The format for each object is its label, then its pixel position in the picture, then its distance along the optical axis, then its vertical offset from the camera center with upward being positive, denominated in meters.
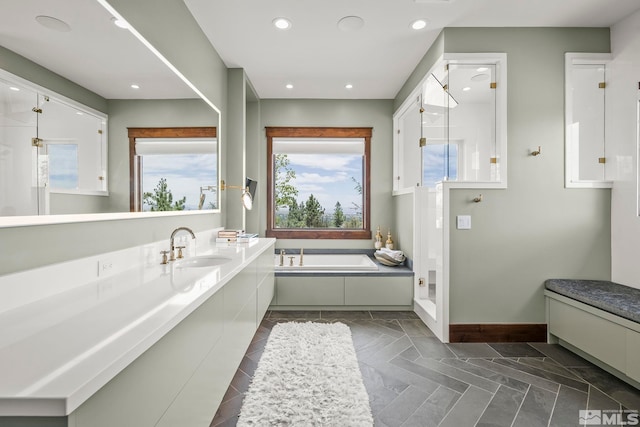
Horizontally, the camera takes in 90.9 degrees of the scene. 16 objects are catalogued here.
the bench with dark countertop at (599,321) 1.97 -0.78
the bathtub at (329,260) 4.16 -0.64
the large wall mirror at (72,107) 1.09 +0.47
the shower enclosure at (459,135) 2.72 +0.70
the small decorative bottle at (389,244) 4.17 -0.42
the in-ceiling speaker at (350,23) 2.55 +1.57
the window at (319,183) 4.43 +0.44
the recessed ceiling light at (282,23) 2.57 +1.58
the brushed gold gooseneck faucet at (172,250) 2.06 -0.24
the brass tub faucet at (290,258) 4.03 -0.59
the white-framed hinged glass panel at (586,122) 2.71 +0.78
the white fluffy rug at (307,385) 1.71 -1.10
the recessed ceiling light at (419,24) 2.59 +1.58
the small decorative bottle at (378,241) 4.28 -0.39
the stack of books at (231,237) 3.09 -0.24
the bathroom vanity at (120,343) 0.63 -0.34
